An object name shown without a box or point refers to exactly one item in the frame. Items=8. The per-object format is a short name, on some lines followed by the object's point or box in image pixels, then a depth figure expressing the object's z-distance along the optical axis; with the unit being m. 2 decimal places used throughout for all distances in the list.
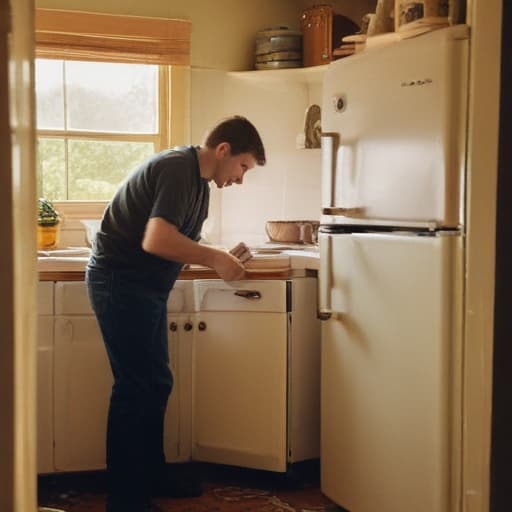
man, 2.37
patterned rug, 2.66
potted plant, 3.03
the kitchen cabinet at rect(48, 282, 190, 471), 2.69
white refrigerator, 1.98
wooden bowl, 3.20
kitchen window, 3.16
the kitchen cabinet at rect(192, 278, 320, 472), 2.76
